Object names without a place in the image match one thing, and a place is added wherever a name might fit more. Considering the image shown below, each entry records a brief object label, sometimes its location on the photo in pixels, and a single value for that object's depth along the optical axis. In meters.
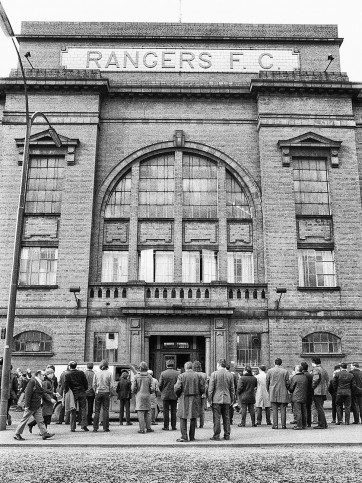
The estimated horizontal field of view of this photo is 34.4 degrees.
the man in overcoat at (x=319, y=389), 15.06
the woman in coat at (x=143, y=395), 14.30
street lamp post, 14.67
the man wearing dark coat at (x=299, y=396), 14.88
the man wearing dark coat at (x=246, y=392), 15.75
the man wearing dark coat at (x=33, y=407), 13.01
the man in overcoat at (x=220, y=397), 12.80
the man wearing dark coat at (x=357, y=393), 15.95
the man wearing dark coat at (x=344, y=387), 15.67
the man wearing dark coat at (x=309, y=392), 15.25
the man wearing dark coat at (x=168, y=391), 14.91
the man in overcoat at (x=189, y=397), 12.64
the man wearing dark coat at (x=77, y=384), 15.04
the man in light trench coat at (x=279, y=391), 15.17
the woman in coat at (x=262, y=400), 16.56
